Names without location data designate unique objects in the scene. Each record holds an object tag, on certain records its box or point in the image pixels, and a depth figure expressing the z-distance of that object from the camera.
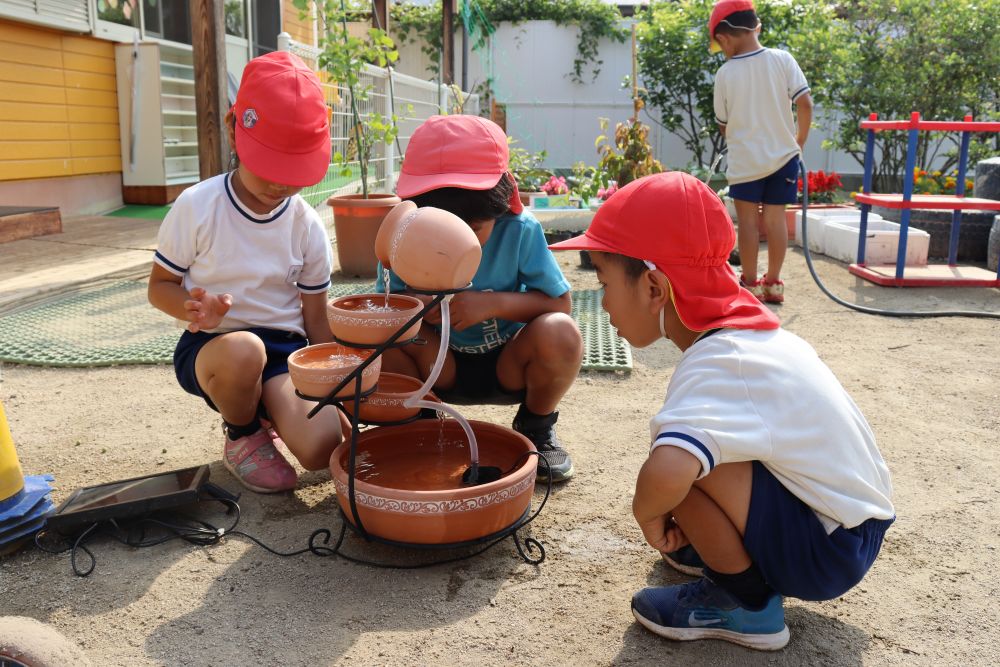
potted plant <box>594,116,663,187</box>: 5.78
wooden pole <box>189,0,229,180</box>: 4.91
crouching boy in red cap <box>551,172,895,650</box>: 1.44
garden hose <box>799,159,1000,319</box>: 4.28
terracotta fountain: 1.61
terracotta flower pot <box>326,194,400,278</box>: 4.90
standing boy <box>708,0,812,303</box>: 4.71
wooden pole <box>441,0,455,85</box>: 11.23
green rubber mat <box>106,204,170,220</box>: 7.09
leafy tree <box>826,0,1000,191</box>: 8.55
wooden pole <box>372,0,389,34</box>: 10.25
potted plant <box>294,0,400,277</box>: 4.92
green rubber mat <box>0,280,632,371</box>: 3.32
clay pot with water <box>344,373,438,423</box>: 1.88
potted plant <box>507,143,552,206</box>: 7.93
